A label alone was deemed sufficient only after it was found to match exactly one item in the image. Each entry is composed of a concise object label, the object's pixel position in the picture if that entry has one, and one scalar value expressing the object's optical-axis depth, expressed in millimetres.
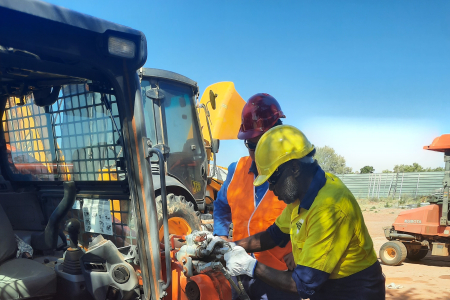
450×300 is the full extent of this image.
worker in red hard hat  2674
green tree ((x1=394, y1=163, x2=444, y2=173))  43312
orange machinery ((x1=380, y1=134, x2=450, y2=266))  8078
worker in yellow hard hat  1798
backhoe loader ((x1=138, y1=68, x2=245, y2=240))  5395
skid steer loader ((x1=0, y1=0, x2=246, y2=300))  1800
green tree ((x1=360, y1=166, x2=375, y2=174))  48844
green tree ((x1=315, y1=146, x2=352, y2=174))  51844
